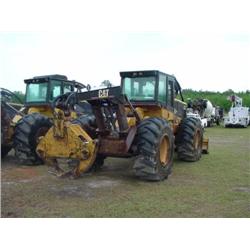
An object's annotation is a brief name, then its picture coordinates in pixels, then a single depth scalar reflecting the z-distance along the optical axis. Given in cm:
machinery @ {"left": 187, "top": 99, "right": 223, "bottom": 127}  1737
